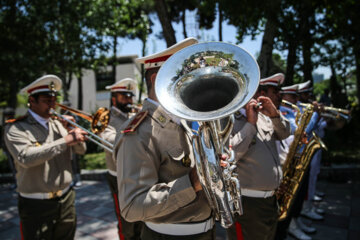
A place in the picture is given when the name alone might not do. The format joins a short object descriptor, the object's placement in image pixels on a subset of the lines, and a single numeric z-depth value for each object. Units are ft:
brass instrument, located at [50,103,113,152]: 13.03
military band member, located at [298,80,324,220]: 15.29
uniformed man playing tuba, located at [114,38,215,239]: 4.77
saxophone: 10.89
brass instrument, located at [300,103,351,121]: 13.92
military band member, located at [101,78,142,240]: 10.61
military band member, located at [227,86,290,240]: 8.18
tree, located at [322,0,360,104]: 19.98
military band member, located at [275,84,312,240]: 11.66
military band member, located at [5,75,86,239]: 8.71
